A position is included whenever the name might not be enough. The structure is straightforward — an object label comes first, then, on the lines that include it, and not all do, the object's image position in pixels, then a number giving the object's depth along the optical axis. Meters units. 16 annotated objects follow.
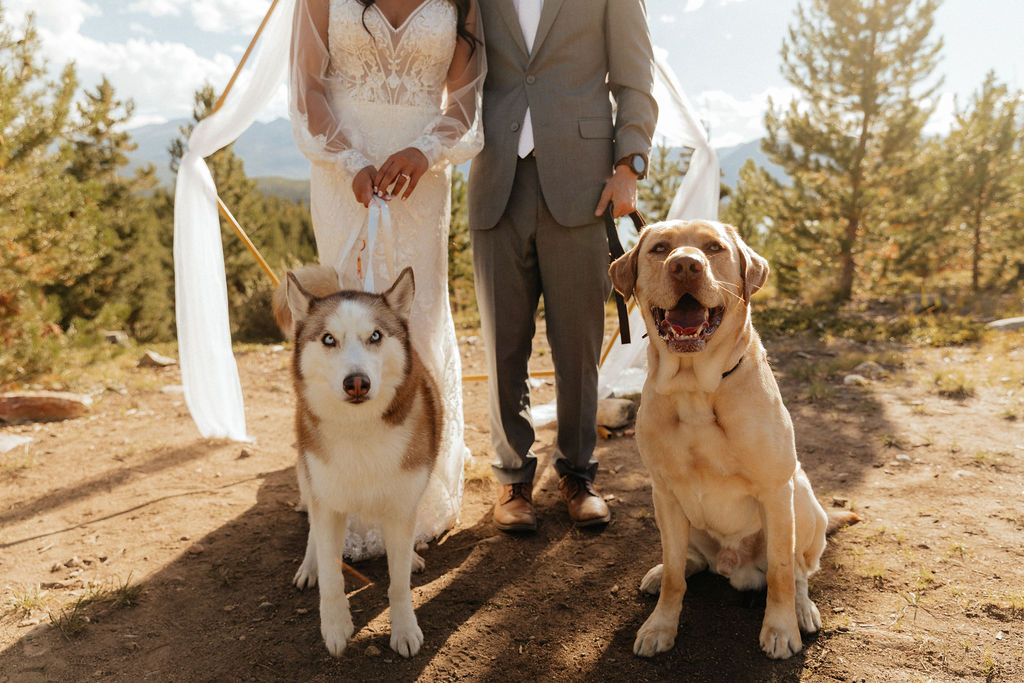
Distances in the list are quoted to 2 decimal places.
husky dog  2.22
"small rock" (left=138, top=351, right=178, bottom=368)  8.16
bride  2.95
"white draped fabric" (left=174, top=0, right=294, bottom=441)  3.54
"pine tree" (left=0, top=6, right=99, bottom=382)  6.78
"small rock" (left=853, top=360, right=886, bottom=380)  6.46
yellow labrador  2.29
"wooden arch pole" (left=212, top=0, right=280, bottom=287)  3.56
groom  3.25
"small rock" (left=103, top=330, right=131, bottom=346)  12.95
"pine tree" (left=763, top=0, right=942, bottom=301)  11.51
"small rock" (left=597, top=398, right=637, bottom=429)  5.08
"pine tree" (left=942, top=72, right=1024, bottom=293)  13.38
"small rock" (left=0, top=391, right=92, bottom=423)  5.63
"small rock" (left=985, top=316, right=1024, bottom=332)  8.48
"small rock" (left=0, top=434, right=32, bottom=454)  4.98
